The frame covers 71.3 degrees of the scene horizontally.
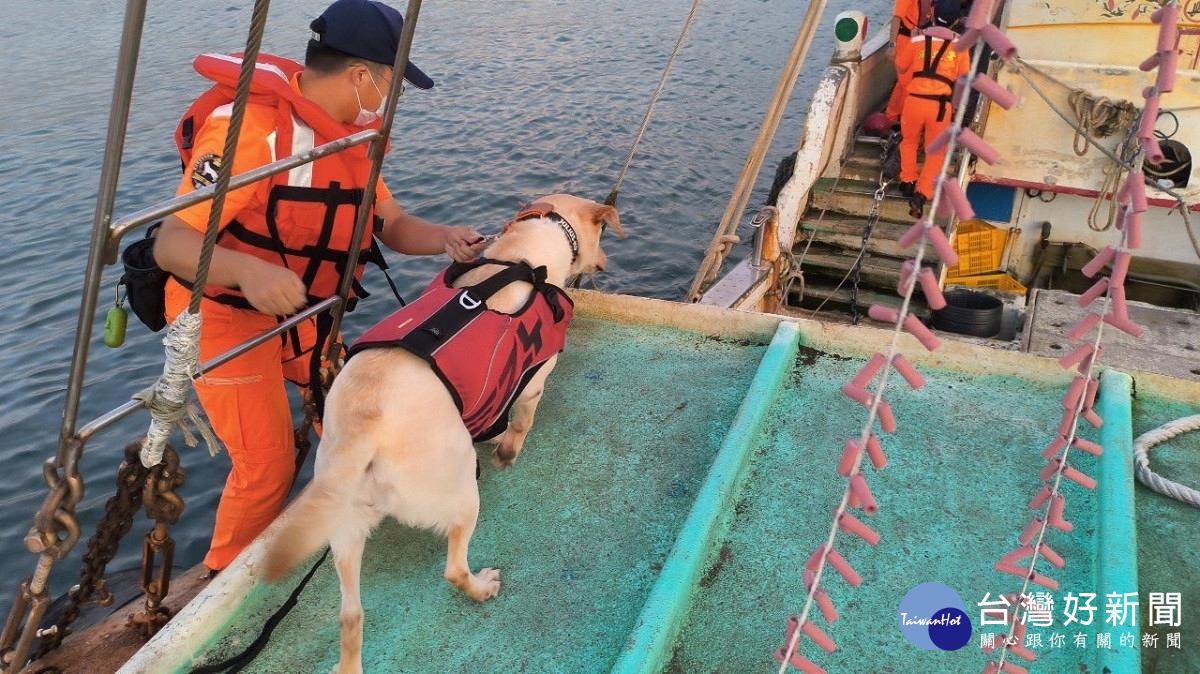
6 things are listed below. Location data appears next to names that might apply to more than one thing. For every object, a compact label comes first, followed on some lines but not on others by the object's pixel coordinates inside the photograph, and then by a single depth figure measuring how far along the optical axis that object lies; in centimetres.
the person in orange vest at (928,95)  675
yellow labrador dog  243
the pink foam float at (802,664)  202
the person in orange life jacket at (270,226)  297
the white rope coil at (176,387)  255
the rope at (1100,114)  602
